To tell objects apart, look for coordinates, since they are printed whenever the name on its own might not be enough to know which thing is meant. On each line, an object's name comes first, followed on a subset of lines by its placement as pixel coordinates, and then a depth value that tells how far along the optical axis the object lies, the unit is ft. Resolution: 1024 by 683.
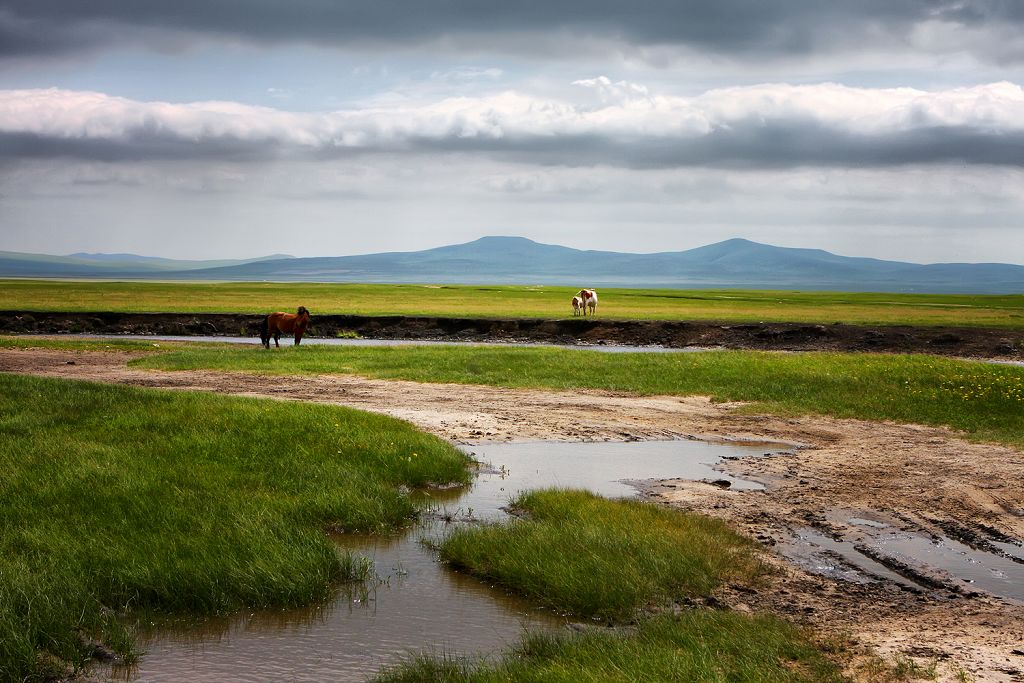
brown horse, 131.64
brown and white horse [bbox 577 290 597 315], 202.86
